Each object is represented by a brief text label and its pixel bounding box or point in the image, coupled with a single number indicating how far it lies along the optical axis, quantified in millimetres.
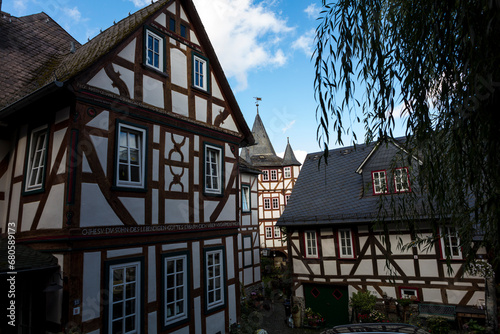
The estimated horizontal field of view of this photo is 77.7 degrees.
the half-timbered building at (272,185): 29630
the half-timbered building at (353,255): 11156
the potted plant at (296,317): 12962
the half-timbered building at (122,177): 6094
